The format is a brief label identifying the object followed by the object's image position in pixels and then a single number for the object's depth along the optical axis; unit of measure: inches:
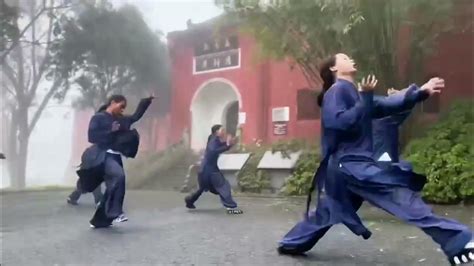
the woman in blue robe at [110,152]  268.8
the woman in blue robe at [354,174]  162.9
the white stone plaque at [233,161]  624.4
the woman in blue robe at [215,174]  361.1
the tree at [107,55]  804.6
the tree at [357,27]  490.0
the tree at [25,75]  803.4
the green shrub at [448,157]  410.6
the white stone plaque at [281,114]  676.7
